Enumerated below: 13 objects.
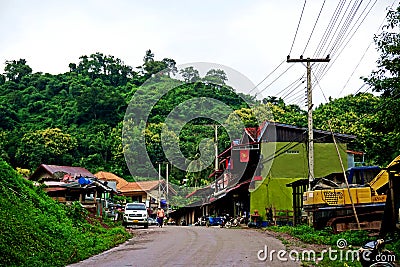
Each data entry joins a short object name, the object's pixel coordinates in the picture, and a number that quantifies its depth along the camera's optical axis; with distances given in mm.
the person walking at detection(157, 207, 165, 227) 38031
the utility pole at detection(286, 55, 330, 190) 24641
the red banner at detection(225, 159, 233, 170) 42406
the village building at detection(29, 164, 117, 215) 30962
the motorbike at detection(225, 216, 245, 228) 35812
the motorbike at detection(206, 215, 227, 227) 41953
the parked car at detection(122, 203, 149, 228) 33062
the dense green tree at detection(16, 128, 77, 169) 59000
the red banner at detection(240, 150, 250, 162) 37559
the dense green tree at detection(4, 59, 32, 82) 83000
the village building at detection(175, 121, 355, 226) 33844
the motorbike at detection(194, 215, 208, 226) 45550
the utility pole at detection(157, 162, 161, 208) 57981
